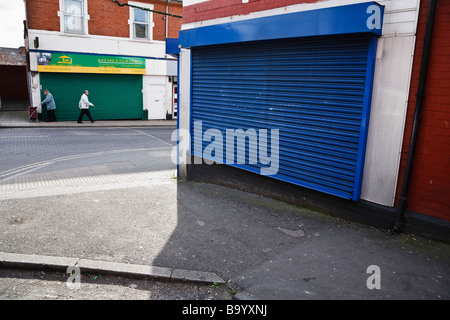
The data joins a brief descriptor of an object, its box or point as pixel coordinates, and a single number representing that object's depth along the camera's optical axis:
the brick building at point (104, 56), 18.88
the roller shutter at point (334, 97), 4.75
